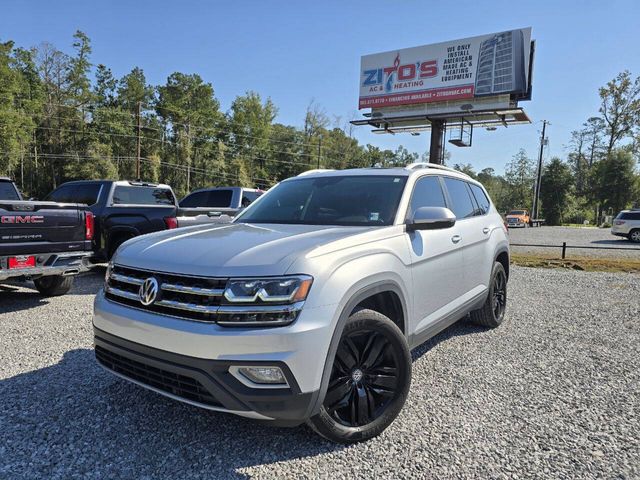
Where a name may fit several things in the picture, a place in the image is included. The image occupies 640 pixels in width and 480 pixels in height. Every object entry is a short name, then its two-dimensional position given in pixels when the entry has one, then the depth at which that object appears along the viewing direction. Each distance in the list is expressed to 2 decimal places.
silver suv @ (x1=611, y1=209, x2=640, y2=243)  22.19
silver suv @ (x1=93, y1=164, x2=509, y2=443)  2.18
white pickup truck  10.05
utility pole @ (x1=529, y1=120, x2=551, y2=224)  48.60
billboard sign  24.78
